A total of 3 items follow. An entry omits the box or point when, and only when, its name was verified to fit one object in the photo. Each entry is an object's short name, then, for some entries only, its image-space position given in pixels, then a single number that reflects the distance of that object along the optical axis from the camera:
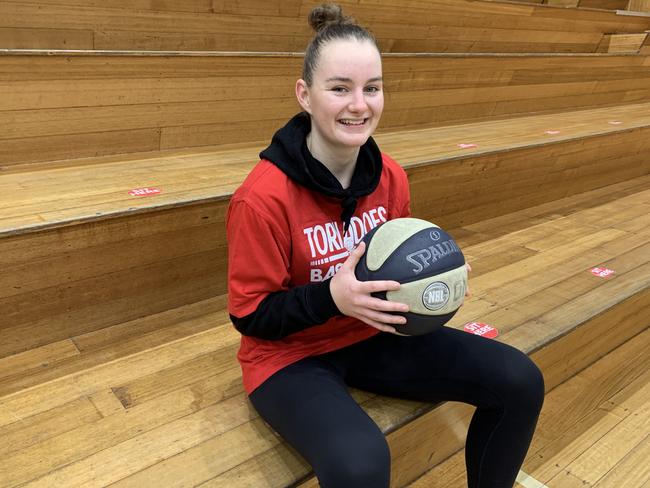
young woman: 0.89
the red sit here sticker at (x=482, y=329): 1.44
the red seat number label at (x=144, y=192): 1.44
